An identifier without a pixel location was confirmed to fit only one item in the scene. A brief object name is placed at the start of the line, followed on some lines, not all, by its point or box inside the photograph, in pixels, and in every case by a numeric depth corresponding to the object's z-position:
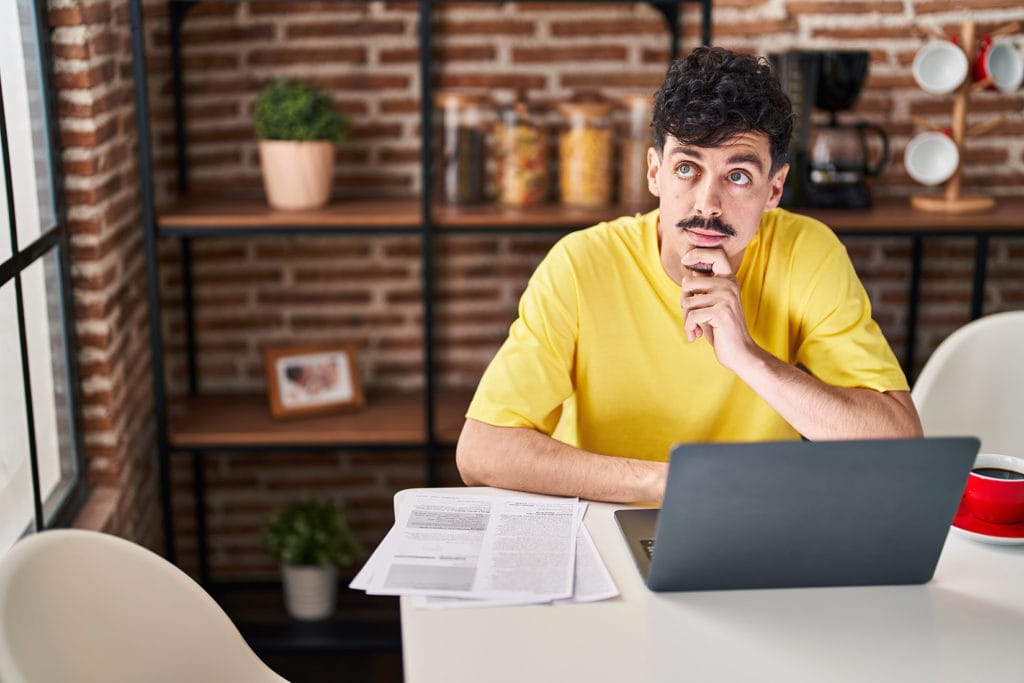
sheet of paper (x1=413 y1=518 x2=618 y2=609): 1.34
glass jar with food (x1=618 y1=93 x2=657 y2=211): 2.81
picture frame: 2.98
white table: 1.23
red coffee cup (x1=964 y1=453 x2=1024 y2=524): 1.56
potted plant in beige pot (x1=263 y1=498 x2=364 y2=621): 2.97
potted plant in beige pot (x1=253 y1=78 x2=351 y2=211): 2.73
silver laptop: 1.28
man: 1.79
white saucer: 1.53
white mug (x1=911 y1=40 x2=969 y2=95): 2.75
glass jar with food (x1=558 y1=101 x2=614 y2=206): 2.81
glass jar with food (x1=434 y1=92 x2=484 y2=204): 2.80
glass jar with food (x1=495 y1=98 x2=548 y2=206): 2.82
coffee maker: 2.73
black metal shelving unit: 2.63
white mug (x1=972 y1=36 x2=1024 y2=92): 2.73
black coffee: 1.63
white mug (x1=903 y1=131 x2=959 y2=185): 2.84
